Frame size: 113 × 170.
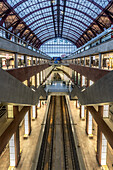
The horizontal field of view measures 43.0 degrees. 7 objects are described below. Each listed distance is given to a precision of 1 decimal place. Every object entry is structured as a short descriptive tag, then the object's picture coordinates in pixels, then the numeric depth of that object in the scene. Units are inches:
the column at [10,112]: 438.9
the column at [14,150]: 448.5
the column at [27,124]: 637.9
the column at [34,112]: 823.3
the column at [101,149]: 449.4
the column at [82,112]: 837.8
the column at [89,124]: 636.1
